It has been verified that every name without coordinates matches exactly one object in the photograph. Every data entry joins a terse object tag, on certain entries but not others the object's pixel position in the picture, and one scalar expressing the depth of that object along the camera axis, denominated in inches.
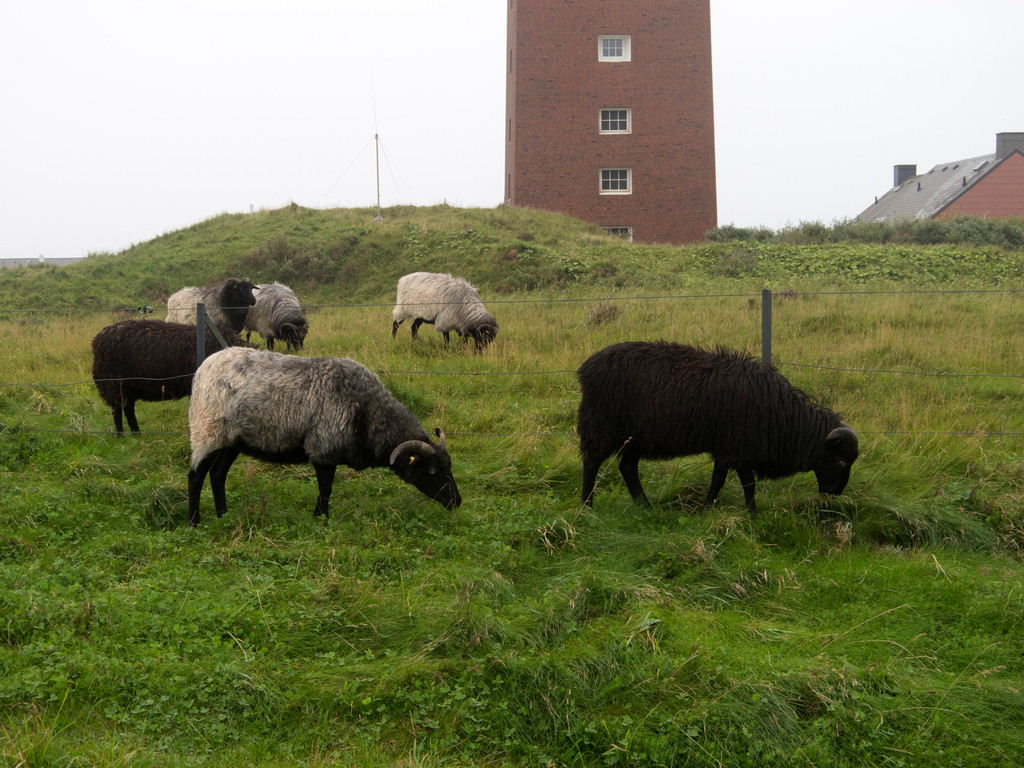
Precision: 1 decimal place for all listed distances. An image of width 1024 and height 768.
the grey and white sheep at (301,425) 295.4
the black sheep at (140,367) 398.3
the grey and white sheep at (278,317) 596.4
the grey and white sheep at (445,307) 583.2
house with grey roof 1627.7
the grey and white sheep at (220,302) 589.9
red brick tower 1362.0
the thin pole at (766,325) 356.5
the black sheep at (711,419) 295.9
